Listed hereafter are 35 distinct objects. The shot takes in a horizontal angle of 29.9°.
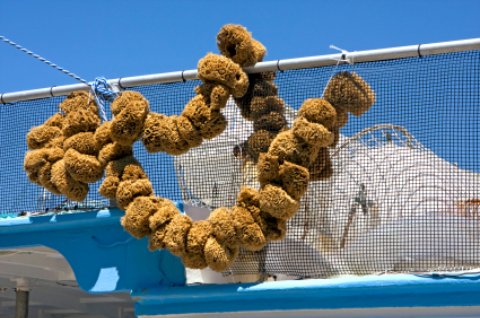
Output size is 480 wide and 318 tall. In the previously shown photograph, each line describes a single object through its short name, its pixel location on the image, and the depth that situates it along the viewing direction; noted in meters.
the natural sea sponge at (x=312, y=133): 5.11
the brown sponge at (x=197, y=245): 5.22
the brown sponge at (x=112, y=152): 5.64
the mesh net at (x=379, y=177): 5.04
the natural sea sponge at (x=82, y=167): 5.62
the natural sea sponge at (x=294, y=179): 5.12
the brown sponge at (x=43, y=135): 5.97
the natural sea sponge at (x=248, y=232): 5.14
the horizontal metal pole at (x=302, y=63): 5.14
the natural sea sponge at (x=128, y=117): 5.48
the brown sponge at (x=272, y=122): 5.45
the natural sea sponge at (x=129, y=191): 5.46
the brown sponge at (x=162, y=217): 5.32
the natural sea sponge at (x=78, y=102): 5.98
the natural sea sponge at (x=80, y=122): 5.81
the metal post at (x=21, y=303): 7.41
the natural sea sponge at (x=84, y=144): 5.71
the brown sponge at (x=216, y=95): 5.39
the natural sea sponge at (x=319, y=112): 5.17
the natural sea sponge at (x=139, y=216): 5.35
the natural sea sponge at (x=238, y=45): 5.46
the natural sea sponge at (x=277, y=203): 5.09
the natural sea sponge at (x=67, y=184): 5.71
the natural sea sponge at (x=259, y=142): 5.40
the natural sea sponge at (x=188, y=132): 5.41
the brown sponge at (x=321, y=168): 5.39
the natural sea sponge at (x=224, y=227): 5.16
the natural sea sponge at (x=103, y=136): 5.70
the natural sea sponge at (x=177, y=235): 5.24
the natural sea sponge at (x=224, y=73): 5.40
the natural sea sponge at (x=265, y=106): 5.49
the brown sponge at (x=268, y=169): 5.17
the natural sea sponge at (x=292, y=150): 5.14
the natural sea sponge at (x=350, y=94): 5.29
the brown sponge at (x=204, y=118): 5.41
